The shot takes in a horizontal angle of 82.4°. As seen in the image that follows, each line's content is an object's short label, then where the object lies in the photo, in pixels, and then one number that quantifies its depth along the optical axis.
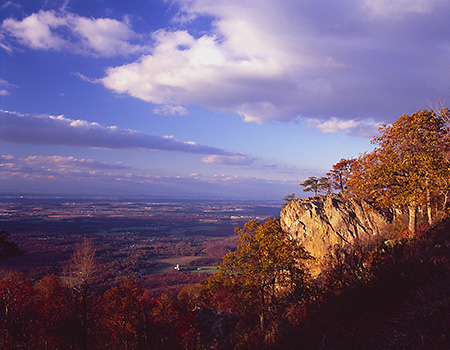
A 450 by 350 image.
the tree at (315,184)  40.22
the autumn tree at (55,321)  24.39
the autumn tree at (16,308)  21.17
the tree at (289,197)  37.19
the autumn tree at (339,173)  37.73
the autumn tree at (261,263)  18.54
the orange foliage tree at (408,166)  18.59
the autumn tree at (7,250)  12.41
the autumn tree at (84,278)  17.88
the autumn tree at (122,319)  25.77
